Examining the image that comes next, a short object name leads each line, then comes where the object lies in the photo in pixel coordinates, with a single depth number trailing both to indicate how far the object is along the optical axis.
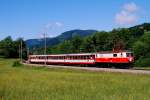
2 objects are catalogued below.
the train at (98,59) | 38.24
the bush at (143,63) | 47.92
